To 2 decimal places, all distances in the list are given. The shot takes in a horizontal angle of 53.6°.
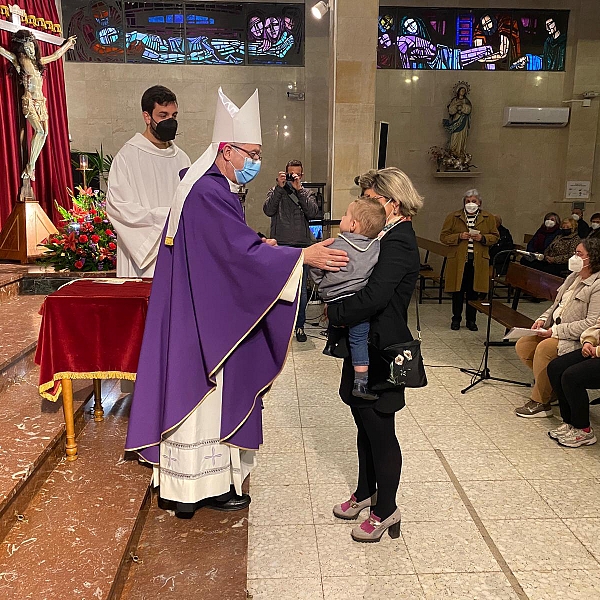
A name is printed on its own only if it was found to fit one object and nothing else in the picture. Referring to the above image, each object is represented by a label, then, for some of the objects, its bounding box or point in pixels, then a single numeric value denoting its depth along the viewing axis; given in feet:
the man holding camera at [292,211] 20.68
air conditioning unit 32.60
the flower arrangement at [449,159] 32.81
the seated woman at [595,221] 27.14
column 21.77
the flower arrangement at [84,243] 18.81
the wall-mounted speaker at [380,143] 23.56
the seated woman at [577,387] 12.29
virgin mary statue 32.32
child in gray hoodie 7.58
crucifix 21.08
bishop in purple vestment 7.52
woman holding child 7.72
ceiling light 25.56
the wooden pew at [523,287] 16.07
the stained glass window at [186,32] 32.81
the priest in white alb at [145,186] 10.95
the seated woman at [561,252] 20.86
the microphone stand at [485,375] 16.25
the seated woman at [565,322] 12.93
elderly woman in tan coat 22.68
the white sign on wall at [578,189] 33.35
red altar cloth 9.02
